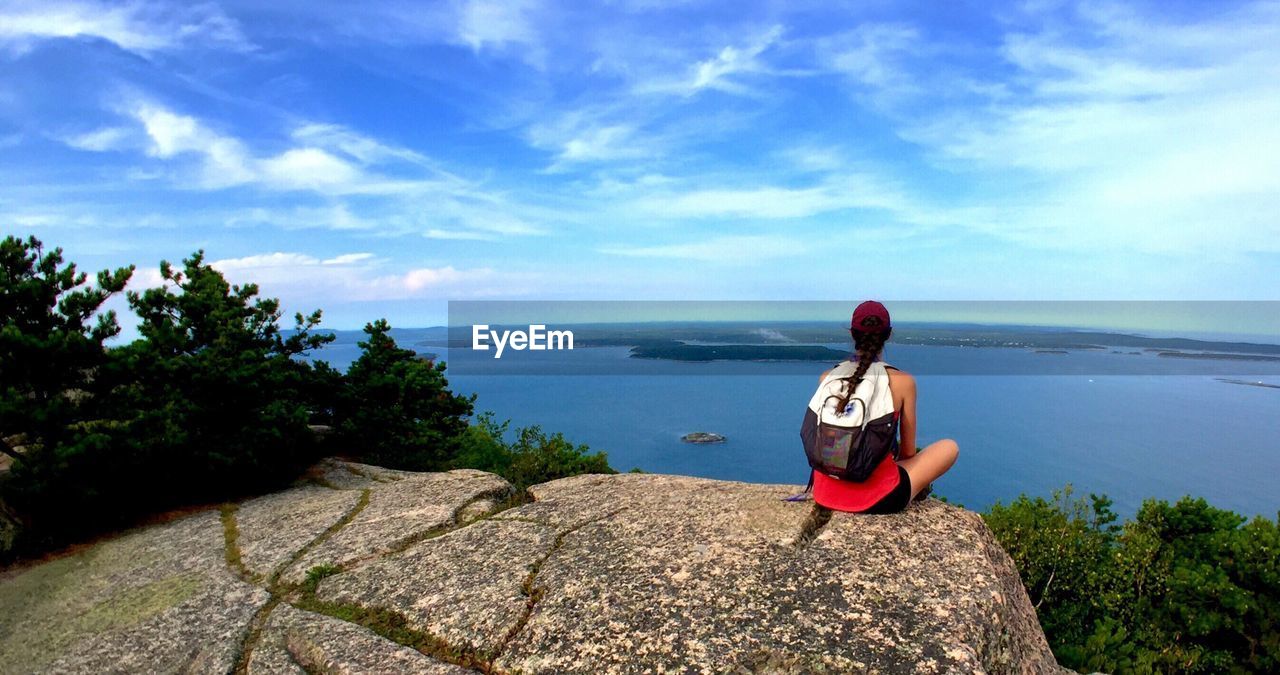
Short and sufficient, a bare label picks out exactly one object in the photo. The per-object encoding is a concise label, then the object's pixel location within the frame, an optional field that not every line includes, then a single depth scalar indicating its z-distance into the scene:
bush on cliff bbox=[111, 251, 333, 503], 8.05
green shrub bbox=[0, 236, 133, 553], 7.09
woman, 4.93
